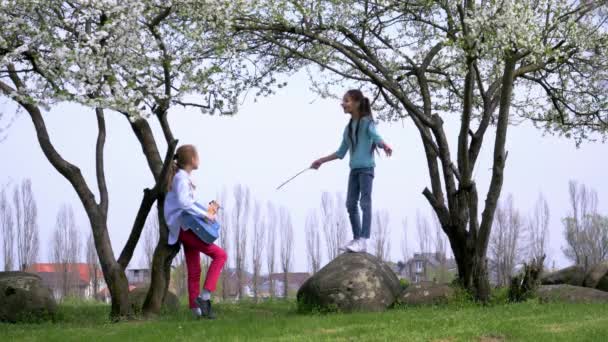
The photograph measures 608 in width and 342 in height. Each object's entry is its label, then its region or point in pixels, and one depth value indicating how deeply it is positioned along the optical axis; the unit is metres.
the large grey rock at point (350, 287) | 12.54
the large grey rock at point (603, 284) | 17.18
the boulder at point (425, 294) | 13.23
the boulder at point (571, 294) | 13.39
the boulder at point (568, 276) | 19.17
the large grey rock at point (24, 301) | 14.88
